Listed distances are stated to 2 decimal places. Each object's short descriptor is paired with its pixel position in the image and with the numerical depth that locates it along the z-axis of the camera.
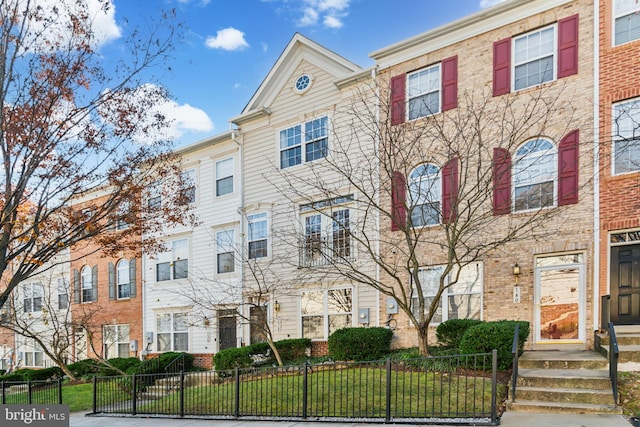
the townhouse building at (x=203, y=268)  18.30
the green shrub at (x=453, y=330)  11.75
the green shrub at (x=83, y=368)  20.12
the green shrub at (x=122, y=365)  18.16
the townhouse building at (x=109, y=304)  21.50
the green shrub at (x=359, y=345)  12.77
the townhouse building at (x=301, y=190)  15.16
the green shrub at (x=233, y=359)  14.88
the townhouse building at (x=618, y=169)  10.62
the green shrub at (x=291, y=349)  15.29
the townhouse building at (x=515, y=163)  11.34
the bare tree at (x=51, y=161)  7.67
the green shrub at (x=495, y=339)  9.30
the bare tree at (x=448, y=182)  11.47
